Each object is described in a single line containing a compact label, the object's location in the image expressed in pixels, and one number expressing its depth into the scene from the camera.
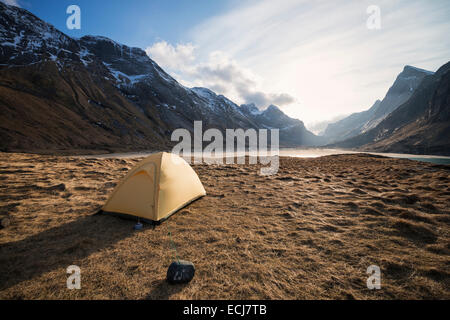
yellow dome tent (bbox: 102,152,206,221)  6.21
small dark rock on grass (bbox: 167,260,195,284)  3.69
